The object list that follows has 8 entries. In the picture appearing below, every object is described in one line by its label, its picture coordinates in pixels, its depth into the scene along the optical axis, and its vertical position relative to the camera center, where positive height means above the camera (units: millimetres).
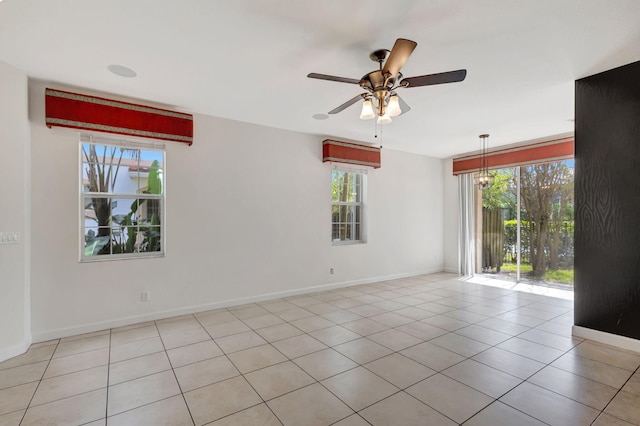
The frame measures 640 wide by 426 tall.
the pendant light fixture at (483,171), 5665 +864
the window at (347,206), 5535 +134
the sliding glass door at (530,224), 5352 -243
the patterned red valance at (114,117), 3170 +1155
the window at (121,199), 3492 +195
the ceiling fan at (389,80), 2115 +1051
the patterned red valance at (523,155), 5043 +1064
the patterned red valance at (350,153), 5141 +1096
